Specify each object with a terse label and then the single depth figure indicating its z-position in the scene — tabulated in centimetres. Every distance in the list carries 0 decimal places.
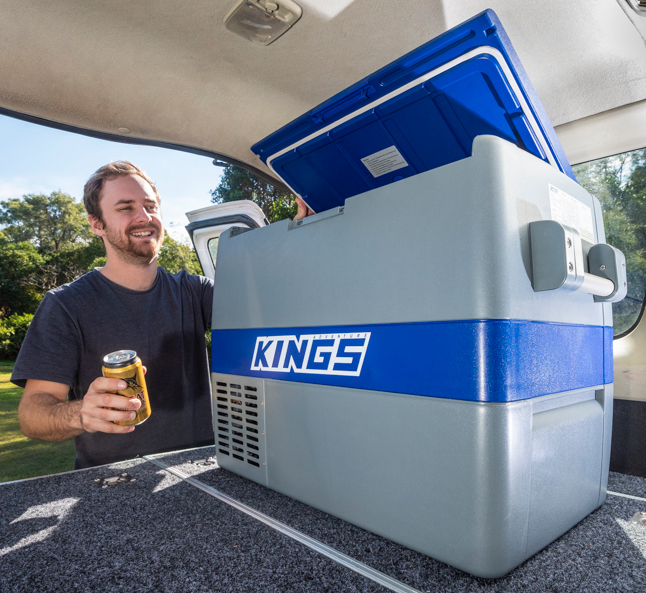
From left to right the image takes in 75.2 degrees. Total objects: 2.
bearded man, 176
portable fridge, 56
